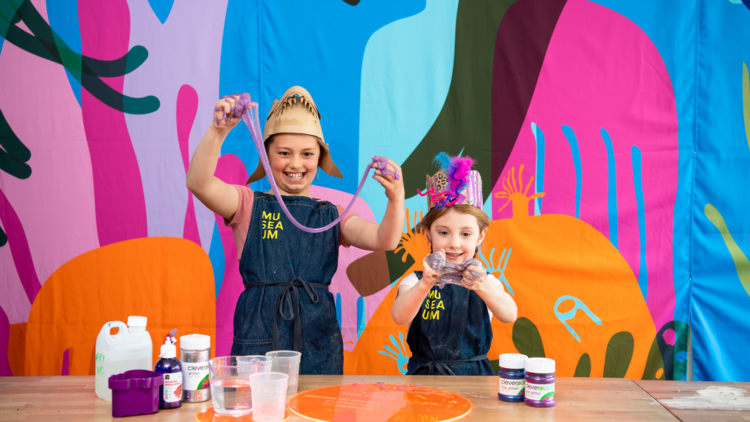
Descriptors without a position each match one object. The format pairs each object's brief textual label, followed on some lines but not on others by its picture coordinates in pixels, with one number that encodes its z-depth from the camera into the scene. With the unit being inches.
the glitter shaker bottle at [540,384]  48.9
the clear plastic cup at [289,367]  51.3
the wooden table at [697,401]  47.6
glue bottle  47.6
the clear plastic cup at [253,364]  47.3
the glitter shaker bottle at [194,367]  49.5
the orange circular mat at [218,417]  44.9
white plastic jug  50.3
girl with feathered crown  70.4
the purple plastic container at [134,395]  45.3
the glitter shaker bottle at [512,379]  50.8
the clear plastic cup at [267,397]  44.3
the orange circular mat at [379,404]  45.9
